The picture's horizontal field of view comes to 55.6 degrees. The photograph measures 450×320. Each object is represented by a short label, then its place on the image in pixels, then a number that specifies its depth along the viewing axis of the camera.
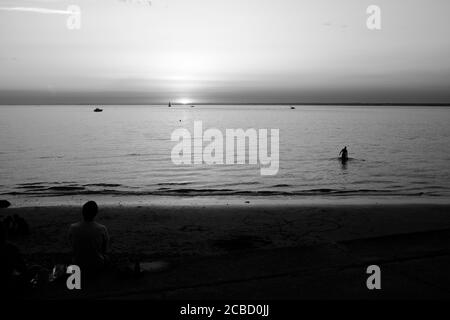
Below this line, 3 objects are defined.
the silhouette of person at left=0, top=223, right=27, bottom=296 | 6.45
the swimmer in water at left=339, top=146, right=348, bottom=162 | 37.93
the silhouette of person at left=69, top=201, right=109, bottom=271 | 7.46
